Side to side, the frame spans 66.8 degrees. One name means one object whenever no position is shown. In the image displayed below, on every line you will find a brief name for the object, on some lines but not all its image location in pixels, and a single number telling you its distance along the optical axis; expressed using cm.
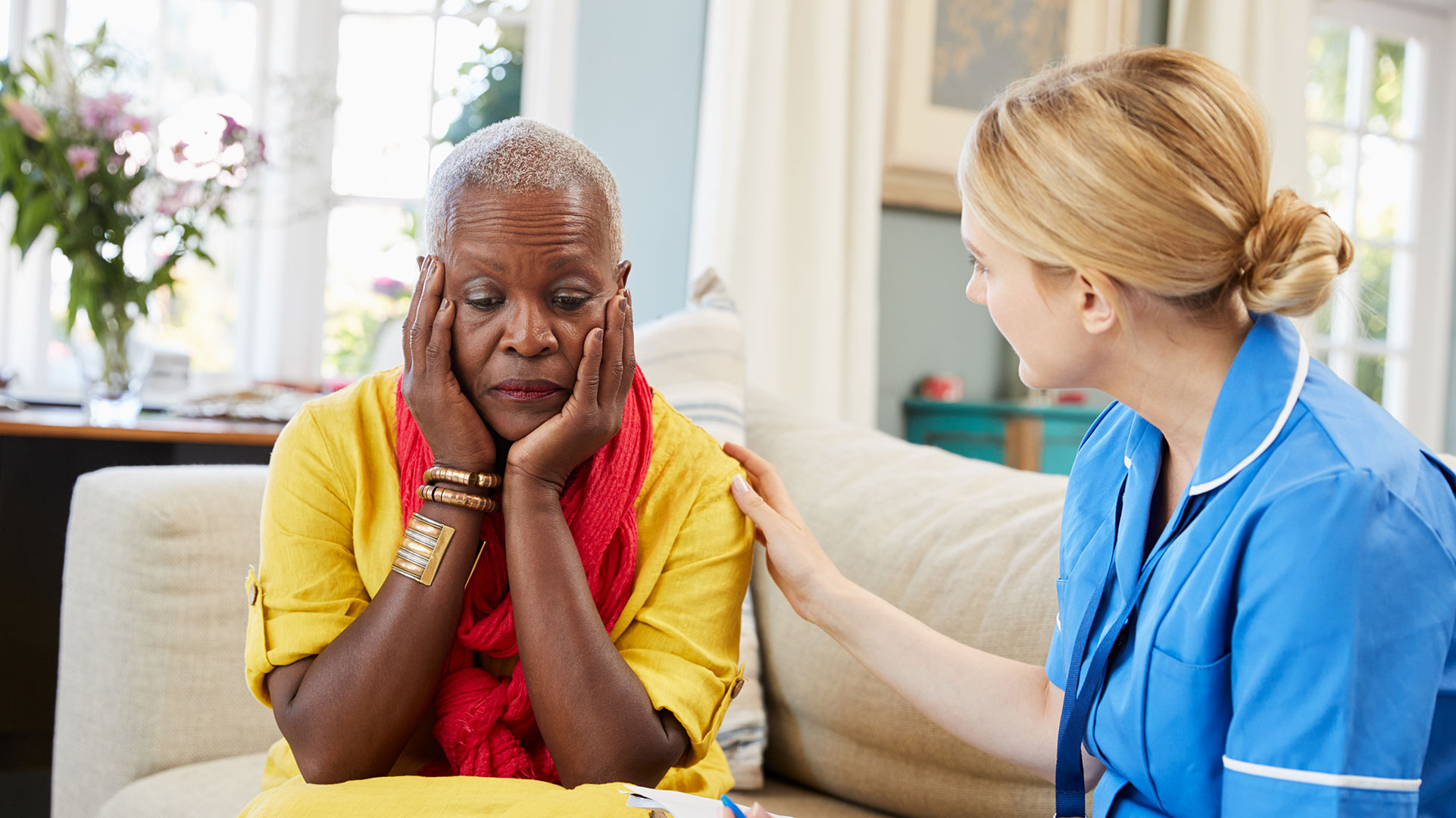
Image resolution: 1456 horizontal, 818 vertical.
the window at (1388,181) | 473
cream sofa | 134
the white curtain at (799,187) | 301
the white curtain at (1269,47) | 380
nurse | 78
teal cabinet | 327
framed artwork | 349
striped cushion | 156
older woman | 99
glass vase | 211
